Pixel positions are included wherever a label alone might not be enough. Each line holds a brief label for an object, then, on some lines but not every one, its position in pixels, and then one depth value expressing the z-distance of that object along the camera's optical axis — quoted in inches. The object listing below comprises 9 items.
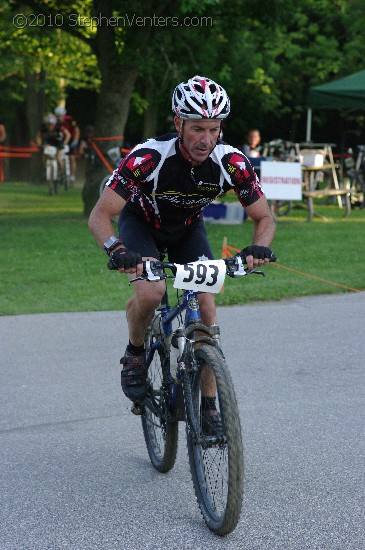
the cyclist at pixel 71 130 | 1205.2
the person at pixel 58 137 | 1154.7
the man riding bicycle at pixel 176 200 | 187.5
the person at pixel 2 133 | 1063.1
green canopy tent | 841.5
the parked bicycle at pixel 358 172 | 932.0
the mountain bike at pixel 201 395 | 166.1
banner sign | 699.4
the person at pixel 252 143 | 879.6
